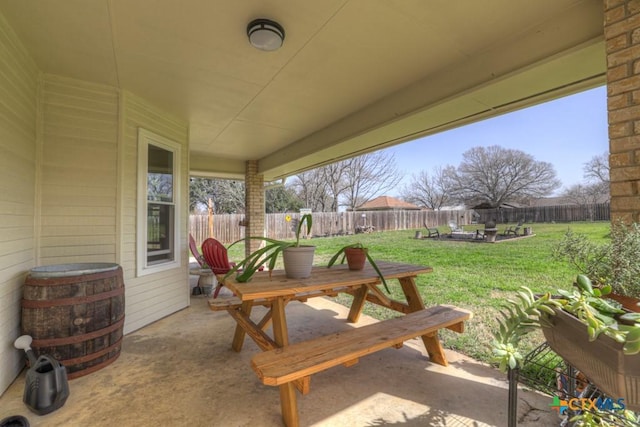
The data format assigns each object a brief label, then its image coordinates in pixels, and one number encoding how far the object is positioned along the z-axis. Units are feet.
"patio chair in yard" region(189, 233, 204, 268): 15.80
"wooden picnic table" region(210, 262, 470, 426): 5.33
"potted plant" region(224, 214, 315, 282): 6.27
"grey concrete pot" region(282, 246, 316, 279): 6.47
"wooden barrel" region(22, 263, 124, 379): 6.49
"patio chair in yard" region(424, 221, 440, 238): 37.14
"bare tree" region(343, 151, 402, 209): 58.95
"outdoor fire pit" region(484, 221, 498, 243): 31.37
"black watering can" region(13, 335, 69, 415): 5.57
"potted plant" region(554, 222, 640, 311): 2.84
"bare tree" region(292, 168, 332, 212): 60.39
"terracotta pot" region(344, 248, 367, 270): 7.62
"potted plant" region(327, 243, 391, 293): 7.62
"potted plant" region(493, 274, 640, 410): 2.16
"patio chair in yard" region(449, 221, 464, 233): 40.16
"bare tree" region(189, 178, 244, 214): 55.67
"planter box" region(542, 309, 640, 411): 2.15
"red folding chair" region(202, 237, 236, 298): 12.93
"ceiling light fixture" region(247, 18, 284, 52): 6.14
